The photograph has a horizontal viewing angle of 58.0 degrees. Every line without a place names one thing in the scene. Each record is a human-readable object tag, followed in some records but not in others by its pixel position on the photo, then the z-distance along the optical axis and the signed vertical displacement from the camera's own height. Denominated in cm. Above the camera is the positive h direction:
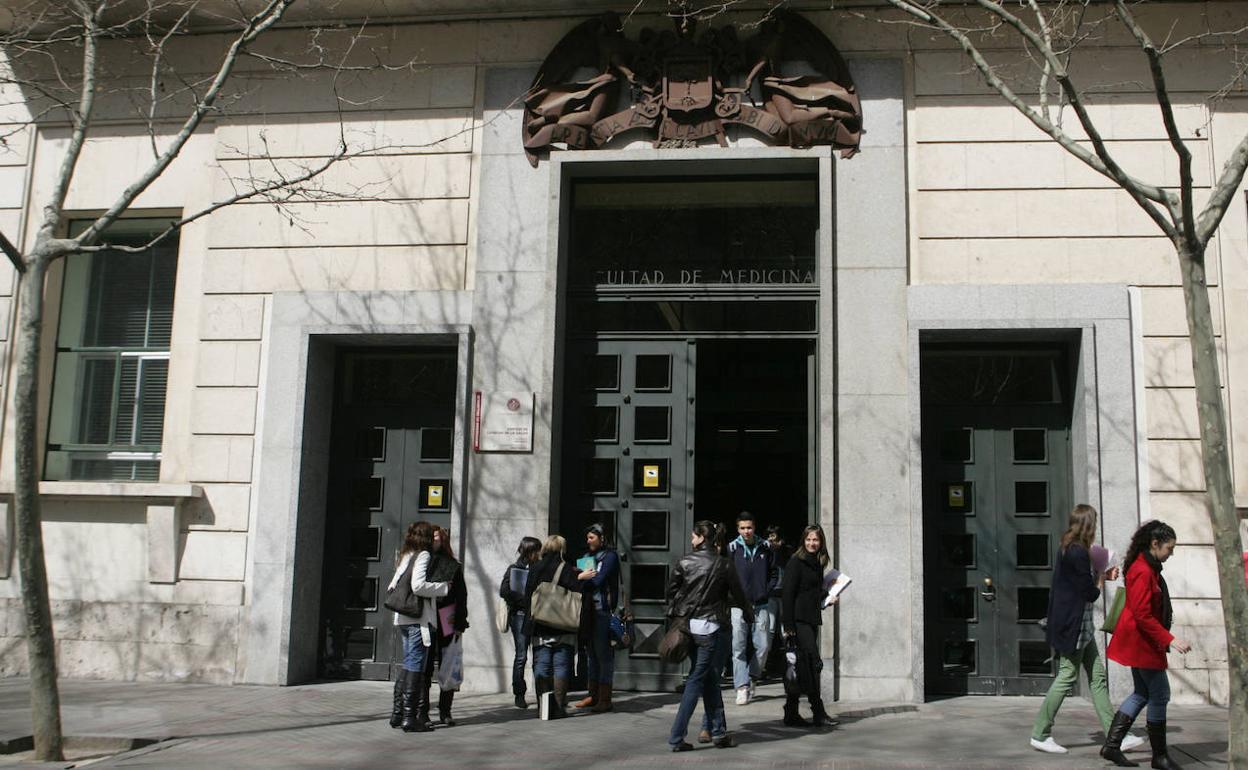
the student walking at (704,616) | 864 -71
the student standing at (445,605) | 960 -74
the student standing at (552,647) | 1019 -113
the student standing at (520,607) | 1067 -81
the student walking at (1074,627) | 845 -69
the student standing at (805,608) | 963 -68
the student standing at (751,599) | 1105 -73
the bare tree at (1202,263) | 732 +191
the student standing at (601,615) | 1053 -87
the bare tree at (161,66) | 1261 +512
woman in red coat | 784 -71
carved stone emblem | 1192 +467
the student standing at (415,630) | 942 -94
